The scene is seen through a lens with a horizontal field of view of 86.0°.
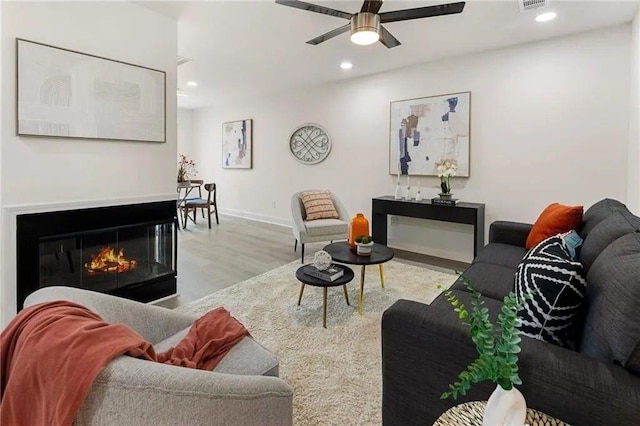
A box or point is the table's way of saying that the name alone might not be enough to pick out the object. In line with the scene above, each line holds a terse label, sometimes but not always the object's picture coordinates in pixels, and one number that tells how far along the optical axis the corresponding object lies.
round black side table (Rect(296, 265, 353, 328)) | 2.52
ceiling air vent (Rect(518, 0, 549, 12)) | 2.69
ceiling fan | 2.35
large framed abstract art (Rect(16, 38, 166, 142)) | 2.30
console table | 3.92
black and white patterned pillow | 1.21
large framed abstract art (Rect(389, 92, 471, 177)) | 4.24
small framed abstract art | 7.07
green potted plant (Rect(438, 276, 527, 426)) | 0.83
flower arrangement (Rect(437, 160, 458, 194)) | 4.20
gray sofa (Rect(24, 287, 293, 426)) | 0.76
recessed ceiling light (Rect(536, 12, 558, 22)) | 3.01
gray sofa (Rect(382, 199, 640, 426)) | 0.96
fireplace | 2.36
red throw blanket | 0.74
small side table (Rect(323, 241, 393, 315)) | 2.79
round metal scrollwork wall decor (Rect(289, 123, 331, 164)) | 5.82
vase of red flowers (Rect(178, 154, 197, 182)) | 7.64
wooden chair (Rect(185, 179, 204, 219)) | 6.93
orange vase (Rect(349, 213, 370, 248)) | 3.18
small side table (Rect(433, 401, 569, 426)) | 0.96
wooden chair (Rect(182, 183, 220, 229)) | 6.27
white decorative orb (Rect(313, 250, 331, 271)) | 2.69
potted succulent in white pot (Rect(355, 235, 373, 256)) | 2.94
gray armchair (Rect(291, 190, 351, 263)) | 4.26
